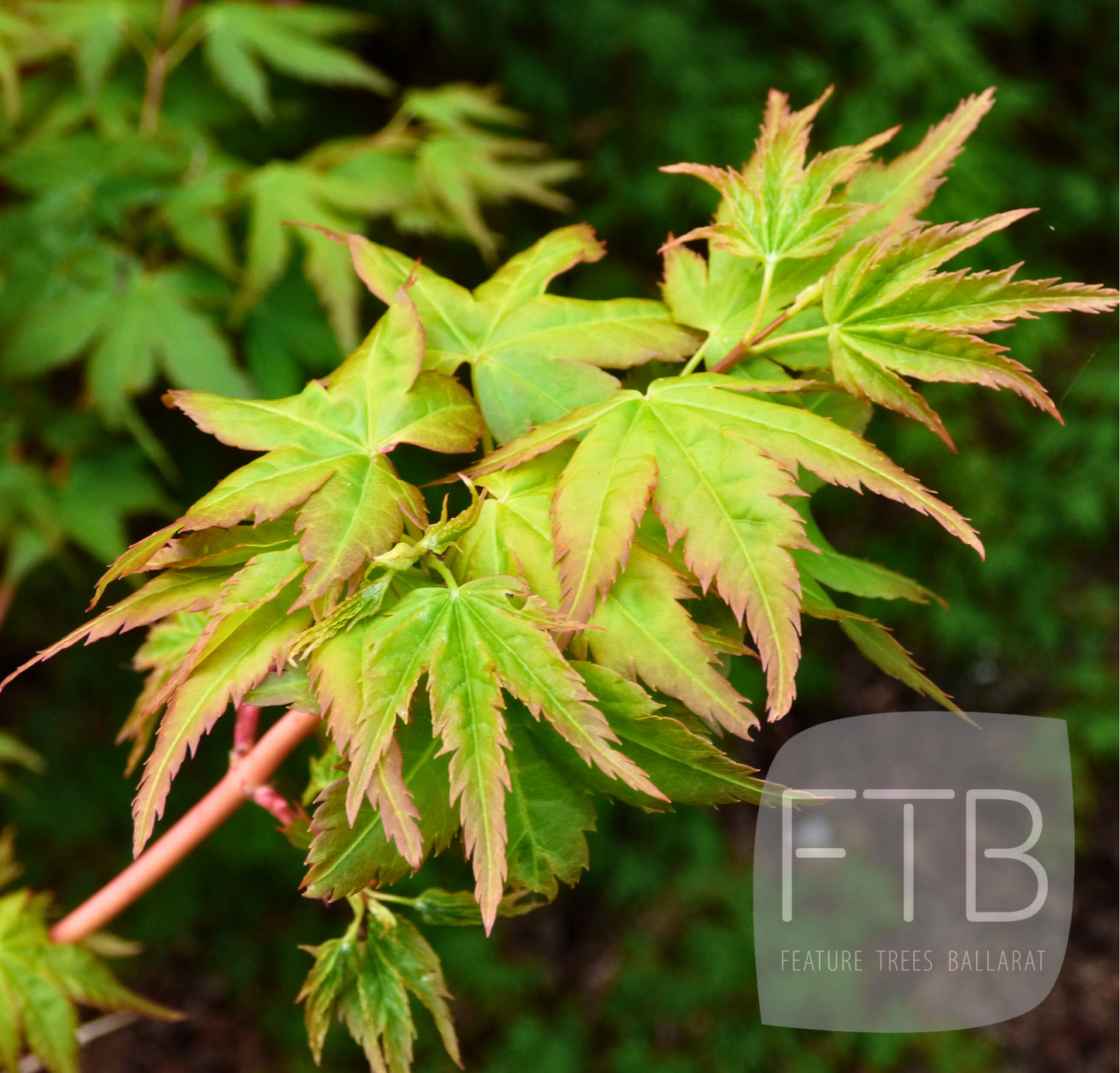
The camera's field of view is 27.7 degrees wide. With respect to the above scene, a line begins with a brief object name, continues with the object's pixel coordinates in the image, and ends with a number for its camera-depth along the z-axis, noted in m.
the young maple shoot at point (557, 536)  0.38
